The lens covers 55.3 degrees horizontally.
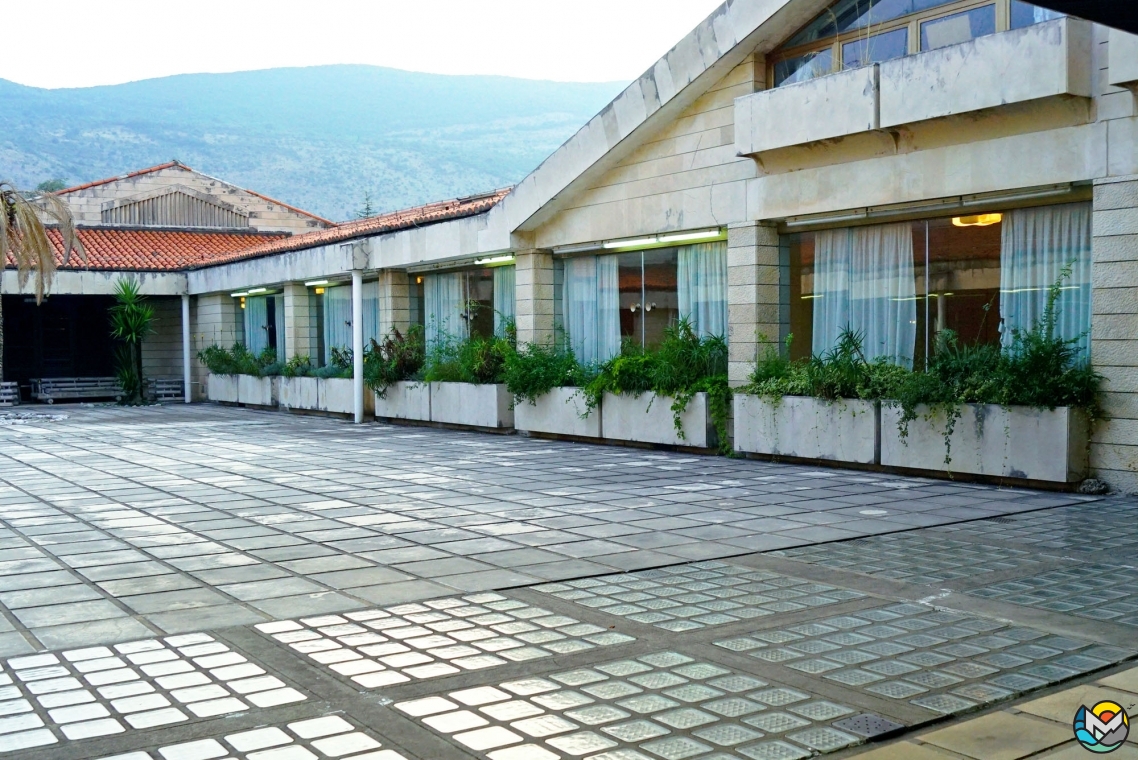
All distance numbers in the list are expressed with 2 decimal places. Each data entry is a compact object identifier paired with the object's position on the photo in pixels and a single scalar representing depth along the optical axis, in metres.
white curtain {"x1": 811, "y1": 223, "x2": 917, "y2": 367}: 13.37
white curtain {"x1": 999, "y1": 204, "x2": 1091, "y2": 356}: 11.53
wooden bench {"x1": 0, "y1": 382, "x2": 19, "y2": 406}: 29.02
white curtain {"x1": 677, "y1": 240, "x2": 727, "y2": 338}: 15.74
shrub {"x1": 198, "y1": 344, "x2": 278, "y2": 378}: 27.02
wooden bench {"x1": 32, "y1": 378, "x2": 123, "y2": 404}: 30.66
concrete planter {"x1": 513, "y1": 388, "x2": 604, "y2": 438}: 16.80
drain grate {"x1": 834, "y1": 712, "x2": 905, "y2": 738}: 4.32
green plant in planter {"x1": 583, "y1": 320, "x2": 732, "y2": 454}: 14.80
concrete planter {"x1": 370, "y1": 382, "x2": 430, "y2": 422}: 20.50
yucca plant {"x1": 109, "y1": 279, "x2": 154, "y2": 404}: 29.53
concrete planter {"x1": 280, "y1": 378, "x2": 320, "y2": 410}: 24.31
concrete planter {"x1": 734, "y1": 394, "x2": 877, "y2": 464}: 12.65
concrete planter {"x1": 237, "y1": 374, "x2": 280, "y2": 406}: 26.48
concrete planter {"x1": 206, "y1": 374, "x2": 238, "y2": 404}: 28.61
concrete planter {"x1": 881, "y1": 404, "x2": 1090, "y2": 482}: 10.76
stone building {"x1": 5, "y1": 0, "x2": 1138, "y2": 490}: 10.85
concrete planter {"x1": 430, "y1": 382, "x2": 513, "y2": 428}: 18.61
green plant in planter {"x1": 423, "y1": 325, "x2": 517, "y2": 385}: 18.86
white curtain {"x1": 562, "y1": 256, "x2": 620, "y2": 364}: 17.74
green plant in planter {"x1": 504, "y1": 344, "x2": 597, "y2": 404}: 17.39
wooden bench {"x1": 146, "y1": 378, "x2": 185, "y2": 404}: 31.20
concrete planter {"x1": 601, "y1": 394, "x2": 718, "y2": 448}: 14.93
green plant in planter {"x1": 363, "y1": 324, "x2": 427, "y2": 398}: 21.27
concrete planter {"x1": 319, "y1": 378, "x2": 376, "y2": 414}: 22.56
